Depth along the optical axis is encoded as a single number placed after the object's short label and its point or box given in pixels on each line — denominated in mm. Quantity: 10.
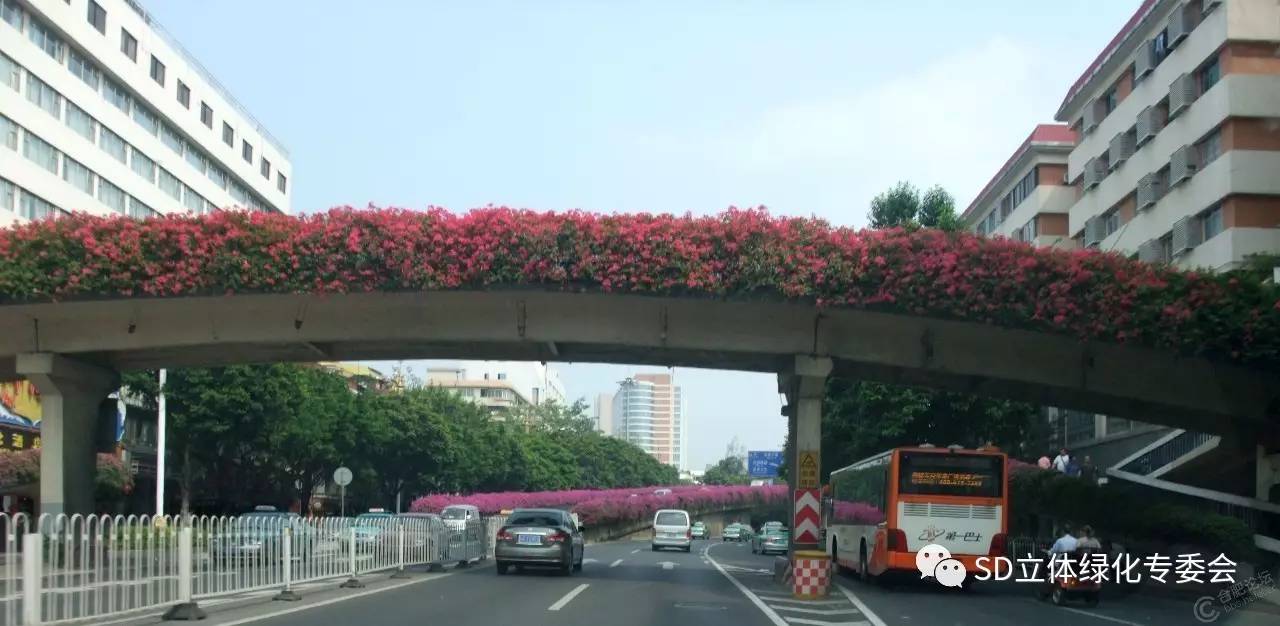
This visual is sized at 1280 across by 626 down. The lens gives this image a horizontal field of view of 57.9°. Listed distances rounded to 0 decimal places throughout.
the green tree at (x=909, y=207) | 43250
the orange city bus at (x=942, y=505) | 23016
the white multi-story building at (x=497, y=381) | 148500
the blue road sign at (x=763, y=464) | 88250
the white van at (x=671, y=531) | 51750
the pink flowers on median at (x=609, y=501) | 66938
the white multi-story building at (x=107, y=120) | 44969
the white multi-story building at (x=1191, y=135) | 34438
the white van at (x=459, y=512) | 44125
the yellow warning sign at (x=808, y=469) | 24422
